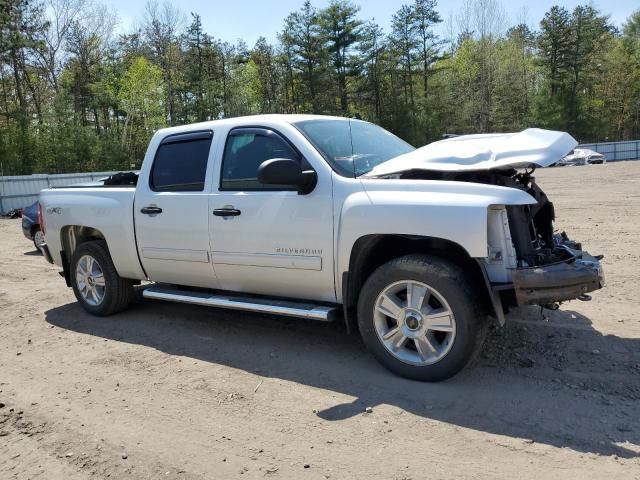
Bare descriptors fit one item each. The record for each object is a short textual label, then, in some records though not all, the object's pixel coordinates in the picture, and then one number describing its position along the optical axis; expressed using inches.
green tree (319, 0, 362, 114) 2075.5
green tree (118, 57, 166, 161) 2000.5
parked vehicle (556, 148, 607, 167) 1433.3
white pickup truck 147.9
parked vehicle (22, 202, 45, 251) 452.0
